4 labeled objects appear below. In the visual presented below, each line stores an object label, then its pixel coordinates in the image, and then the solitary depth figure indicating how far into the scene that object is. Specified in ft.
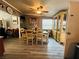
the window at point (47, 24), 21.17
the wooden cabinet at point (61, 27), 12.40
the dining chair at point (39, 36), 11.97
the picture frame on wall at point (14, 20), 18.89
